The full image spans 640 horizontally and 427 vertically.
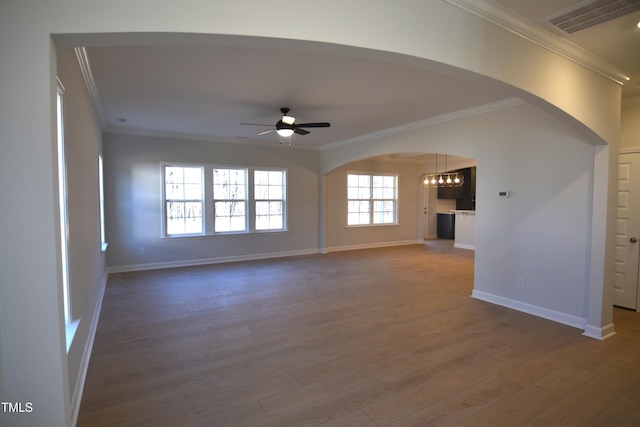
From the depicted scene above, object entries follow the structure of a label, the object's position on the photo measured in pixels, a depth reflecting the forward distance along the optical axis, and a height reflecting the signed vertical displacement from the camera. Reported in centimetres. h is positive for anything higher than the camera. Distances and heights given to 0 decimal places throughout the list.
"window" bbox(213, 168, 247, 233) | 709 +4
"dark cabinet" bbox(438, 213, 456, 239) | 1111 -82
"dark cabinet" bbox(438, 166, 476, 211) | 1071 +37
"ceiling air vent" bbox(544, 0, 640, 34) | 222 +140
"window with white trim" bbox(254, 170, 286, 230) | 761 +9
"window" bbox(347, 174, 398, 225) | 901 +10
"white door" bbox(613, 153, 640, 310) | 412 -38
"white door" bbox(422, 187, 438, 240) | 1117 -45
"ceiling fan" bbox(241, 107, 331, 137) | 451 +111
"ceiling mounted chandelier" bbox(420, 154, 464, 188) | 920 +69
